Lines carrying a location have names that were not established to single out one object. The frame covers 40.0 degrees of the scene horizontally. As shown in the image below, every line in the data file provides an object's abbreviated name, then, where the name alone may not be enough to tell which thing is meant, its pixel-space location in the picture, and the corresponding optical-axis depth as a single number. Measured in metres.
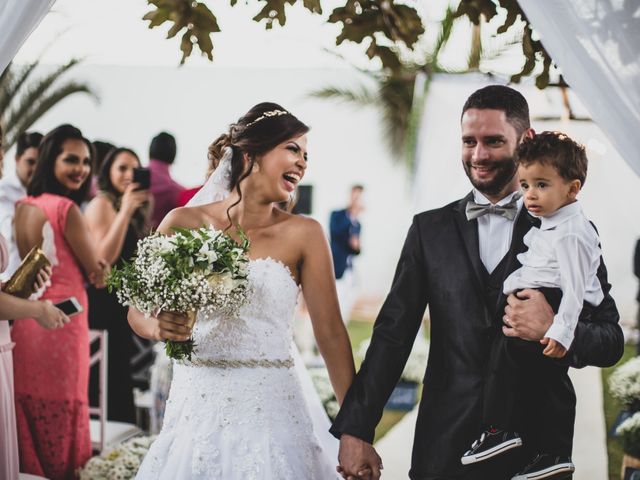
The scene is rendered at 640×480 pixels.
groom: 3.18
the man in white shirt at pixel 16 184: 5.99
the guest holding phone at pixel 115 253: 7.30
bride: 3.50
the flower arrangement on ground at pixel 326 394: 7.34
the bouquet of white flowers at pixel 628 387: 6.15
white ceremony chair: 6.40
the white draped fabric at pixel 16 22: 3.23
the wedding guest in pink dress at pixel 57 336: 5.91
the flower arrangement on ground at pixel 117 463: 5.66
